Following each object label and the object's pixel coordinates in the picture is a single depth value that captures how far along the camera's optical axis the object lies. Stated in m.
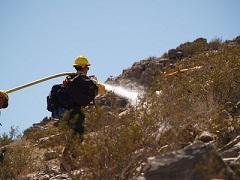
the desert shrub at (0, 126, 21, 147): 16.29
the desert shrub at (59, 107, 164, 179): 9.43
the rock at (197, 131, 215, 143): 10.97
